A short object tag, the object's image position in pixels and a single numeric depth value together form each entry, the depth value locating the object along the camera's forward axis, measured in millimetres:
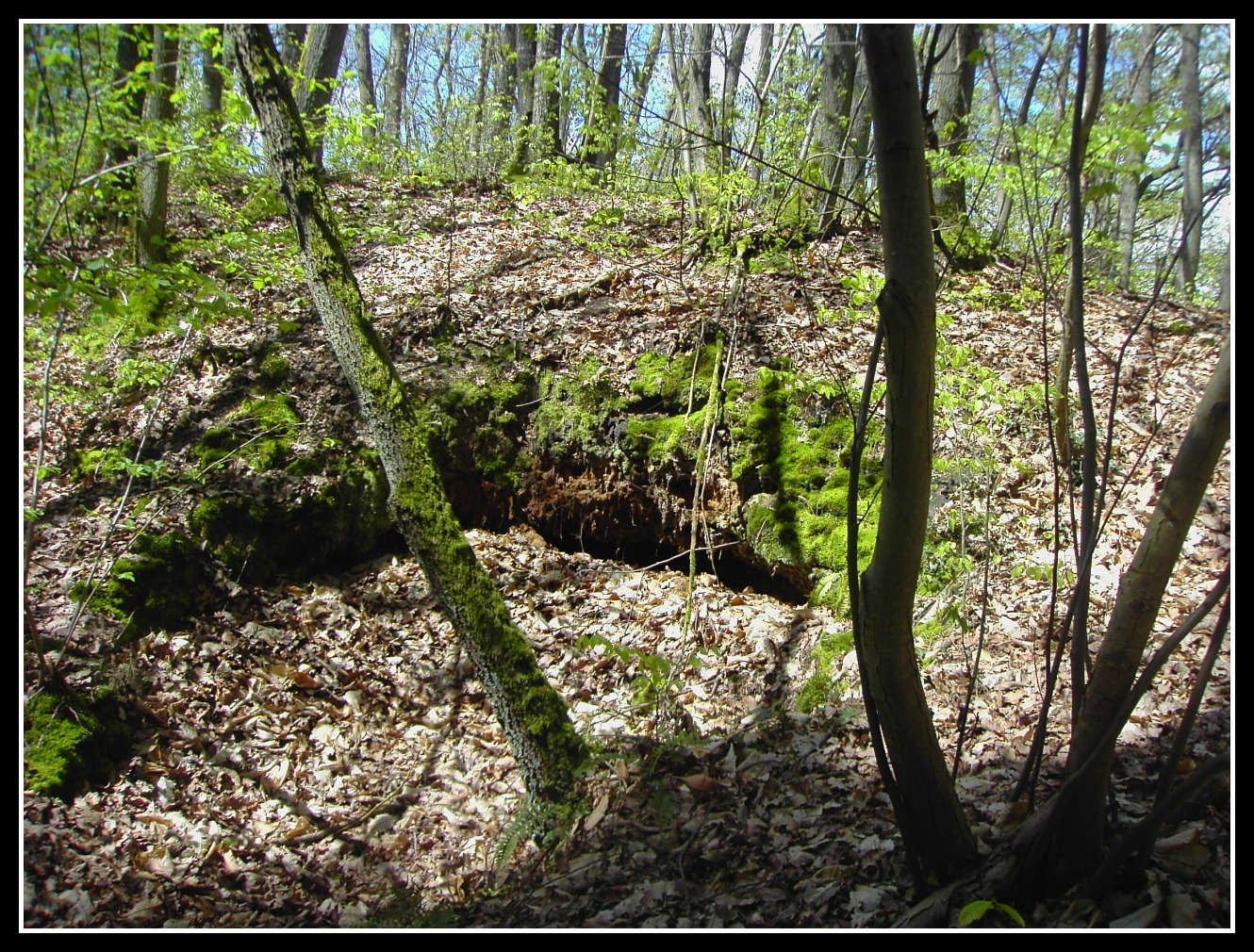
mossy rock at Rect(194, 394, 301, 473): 5199
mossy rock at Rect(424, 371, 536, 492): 5773
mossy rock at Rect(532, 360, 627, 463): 5543
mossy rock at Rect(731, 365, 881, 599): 4621
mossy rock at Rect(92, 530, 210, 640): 4227
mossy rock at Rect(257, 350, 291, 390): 5891
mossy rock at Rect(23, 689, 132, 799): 3389
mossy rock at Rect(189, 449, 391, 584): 4871
